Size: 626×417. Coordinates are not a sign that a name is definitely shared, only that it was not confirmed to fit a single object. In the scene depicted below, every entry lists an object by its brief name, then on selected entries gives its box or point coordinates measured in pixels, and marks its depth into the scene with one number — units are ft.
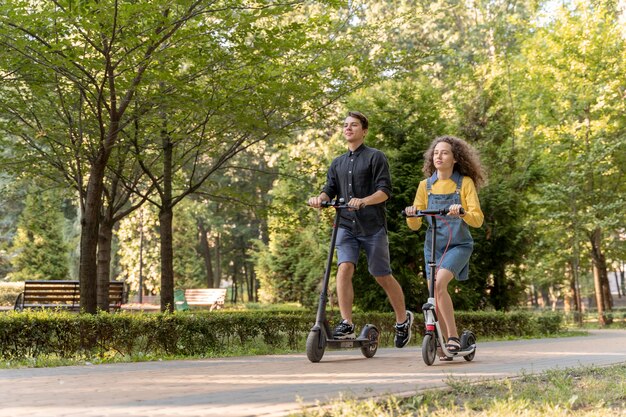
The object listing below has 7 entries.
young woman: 21.38
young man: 22.18
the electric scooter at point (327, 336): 20.62
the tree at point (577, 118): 73.26
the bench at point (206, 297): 82.12
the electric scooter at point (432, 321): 20.51
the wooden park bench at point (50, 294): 50.01
